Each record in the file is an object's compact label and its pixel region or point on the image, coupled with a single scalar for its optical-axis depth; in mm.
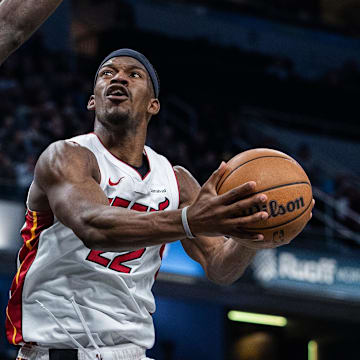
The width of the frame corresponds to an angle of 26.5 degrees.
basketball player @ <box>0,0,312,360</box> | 3143
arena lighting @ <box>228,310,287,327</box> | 13566
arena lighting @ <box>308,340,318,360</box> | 14656
